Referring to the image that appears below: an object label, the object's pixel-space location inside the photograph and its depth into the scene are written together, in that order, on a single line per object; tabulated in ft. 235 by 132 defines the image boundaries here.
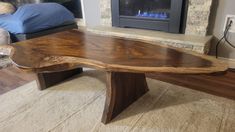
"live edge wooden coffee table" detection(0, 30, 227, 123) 3.20
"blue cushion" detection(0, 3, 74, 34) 7.51
